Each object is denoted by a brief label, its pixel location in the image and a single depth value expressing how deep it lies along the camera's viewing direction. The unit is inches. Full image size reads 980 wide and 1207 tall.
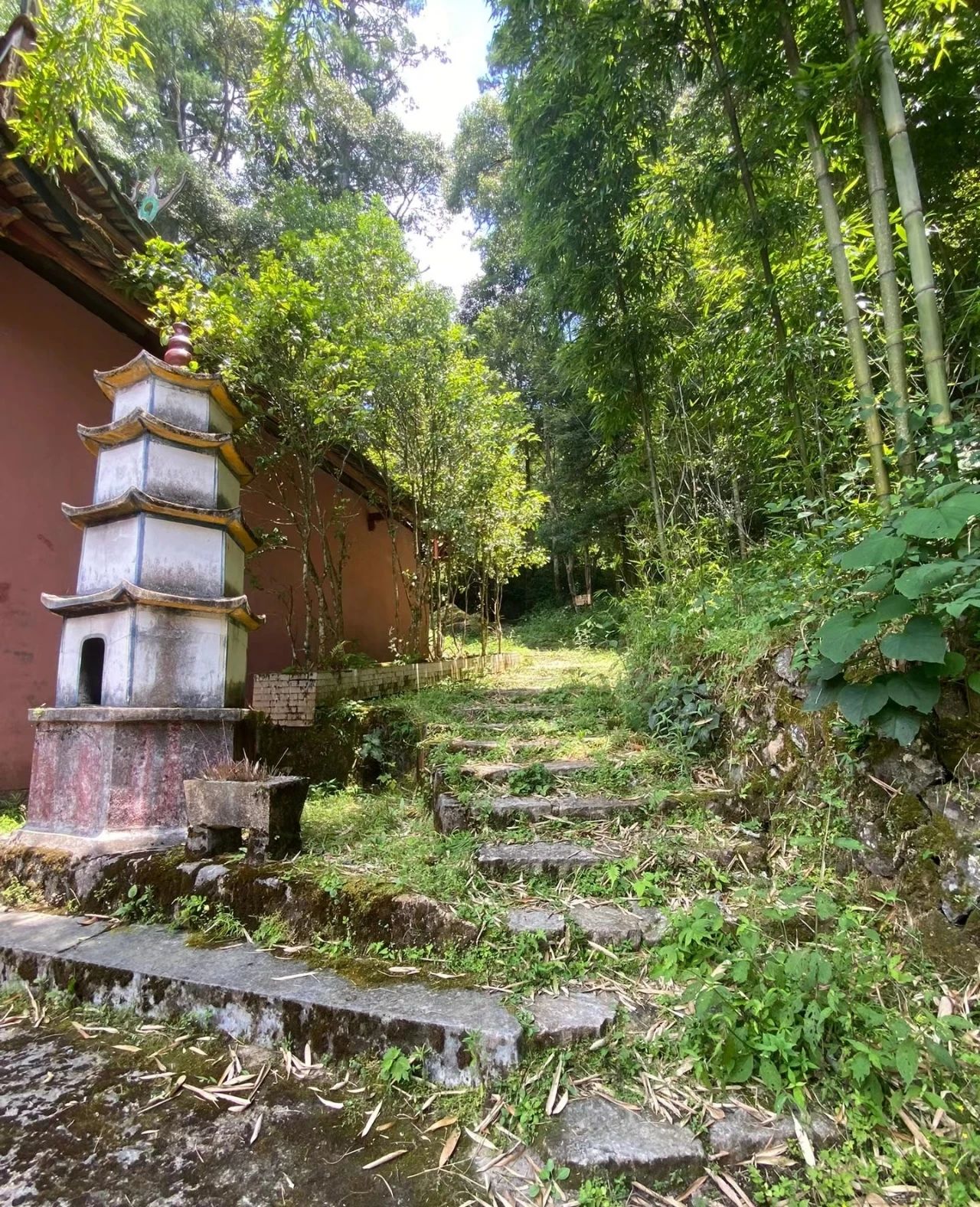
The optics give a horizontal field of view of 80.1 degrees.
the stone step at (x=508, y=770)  112.3
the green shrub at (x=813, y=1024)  52.1
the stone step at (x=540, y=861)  87.1
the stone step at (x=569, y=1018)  60.6
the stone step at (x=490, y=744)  128.7
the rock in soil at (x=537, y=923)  74.6
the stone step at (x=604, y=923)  74.0
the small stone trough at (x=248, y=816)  97.6
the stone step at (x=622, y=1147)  49.6
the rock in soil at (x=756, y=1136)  50.7
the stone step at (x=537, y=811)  99.3
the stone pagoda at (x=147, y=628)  110.8
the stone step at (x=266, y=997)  61.0
